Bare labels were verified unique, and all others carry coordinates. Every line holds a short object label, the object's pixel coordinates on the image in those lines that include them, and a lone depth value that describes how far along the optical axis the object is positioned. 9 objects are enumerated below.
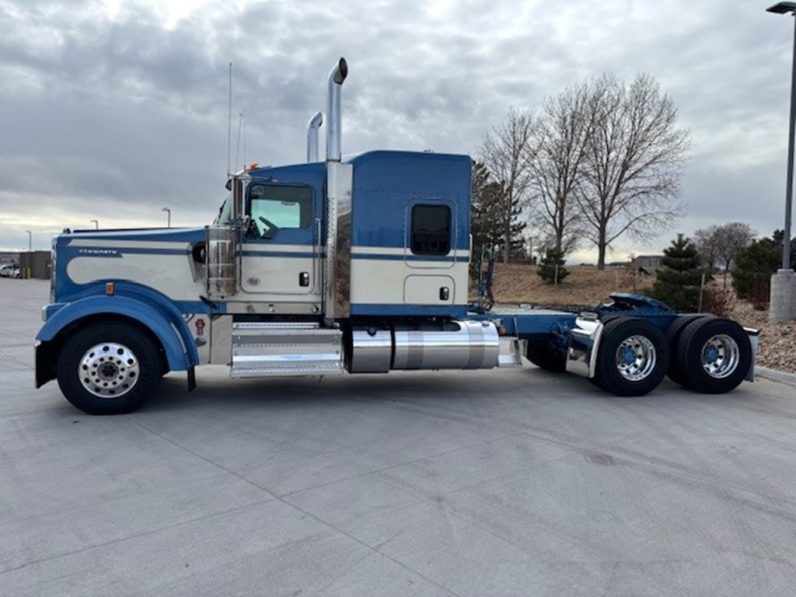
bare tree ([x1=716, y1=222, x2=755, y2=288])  66.19
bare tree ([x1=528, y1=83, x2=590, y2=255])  37.59
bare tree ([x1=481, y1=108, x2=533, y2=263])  40.59
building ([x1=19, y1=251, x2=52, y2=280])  74.06
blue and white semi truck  6.82
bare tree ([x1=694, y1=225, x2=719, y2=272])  66.62
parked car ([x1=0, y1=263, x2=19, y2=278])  78.24
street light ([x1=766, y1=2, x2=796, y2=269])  12.00
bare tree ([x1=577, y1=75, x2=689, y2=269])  36.34
